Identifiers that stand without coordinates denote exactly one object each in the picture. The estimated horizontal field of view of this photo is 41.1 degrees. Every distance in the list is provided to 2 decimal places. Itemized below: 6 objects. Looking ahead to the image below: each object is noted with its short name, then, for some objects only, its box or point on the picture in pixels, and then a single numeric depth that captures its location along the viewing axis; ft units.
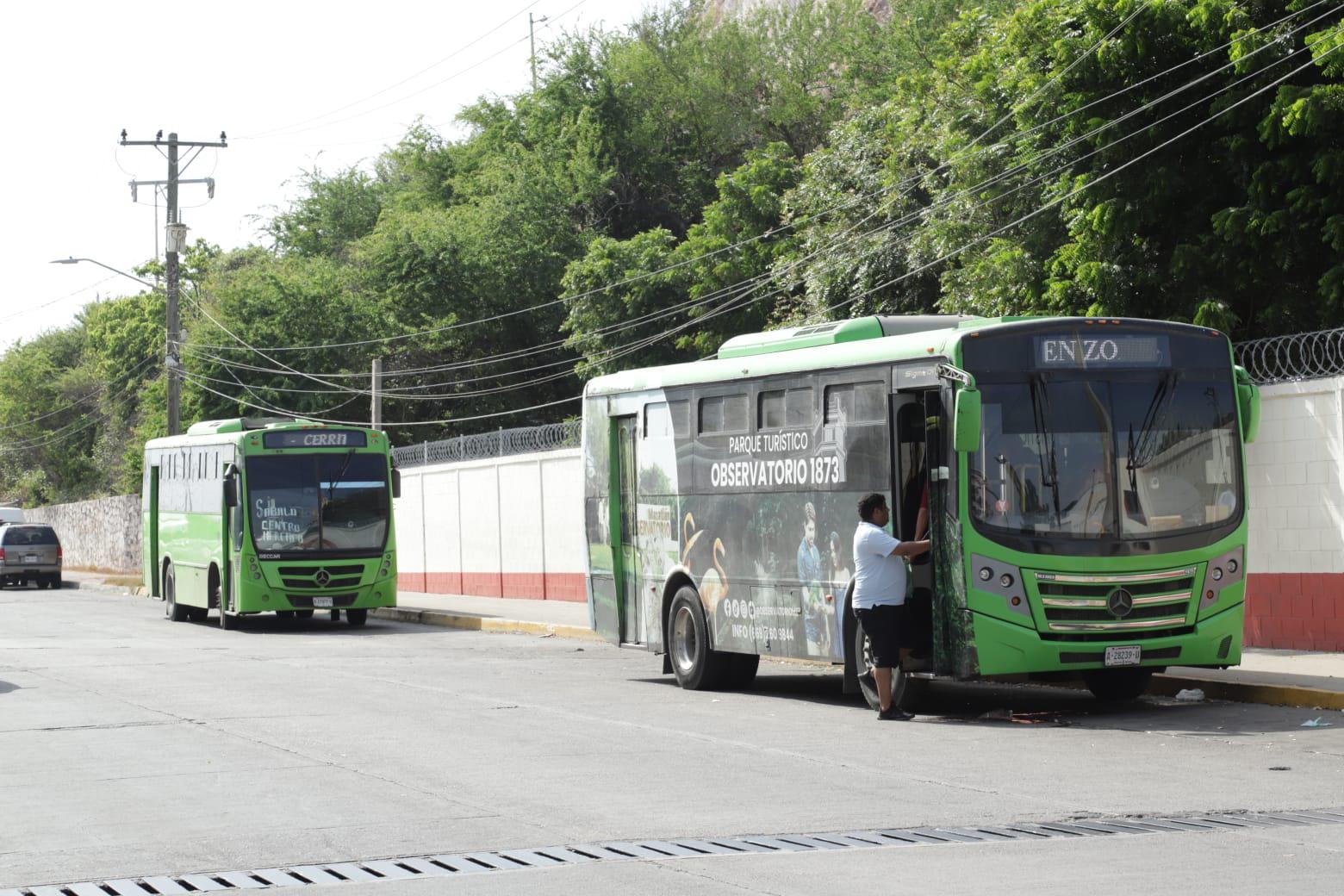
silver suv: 172.96
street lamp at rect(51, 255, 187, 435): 151.94
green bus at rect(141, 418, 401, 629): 94.07
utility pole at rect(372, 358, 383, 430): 134.21
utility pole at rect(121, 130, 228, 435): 151.02
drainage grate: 26.73
